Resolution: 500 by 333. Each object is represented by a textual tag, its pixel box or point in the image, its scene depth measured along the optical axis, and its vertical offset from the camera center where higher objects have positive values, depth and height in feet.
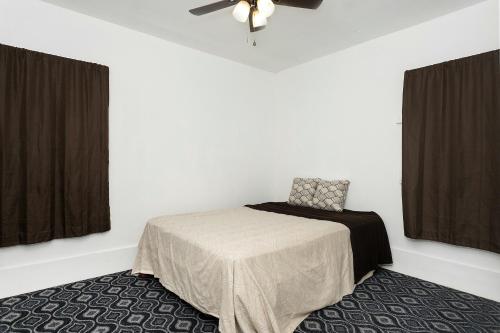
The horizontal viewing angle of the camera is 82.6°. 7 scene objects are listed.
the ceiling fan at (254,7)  6.26 +3.66
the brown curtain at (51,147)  7.82 +0.59
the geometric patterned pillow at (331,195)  10.78 -1.15
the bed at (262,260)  5.76 -2.37
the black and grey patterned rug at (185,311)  6.48 -3.66
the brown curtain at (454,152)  7.82 +0.38
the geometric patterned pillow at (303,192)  11.71 -1.08
